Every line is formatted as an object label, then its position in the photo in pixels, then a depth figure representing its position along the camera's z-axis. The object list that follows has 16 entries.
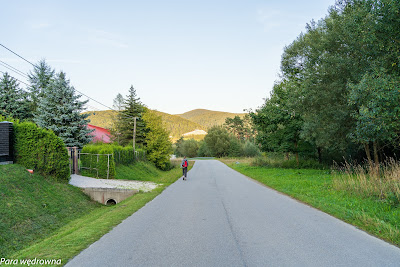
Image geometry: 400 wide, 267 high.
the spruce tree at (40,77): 42.15
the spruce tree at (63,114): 25.64
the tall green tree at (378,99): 9.56
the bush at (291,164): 27.33
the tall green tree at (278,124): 27.22
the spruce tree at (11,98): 29.64
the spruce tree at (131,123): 40.53
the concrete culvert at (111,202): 14.06
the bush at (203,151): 100.84
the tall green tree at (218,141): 93.06
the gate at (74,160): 19.60
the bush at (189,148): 106.56
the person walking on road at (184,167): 19.55
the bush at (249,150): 78.46
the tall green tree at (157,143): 35.62
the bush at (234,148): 88.19
